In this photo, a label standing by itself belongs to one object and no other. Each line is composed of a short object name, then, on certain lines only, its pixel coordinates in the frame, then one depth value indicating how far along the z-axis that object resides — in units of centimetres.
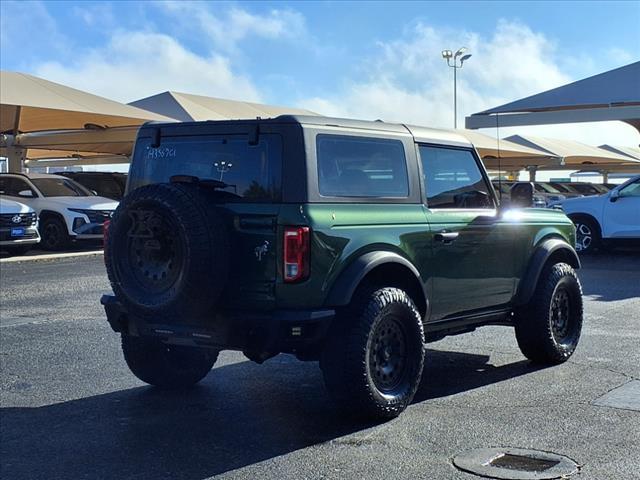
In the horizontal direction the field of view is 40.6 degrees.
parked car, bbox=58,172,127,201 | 2297
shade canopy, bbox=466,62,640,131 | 2136
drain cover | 459
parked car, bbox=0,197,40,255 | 1628
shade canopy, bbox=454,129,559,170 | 3667
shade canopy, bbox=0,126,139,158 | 2477
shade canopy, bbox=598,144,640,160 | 5796
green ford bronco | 521
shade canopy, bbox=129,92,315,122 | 2721
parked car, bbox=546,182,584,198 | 3839
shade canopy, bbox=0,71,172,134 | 2152
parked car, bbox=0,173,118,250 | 1839
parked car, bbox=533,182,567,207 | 3396
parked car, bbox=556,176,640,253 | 1669
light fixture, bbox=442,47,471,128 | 5028
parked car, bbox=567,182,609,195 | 4103
